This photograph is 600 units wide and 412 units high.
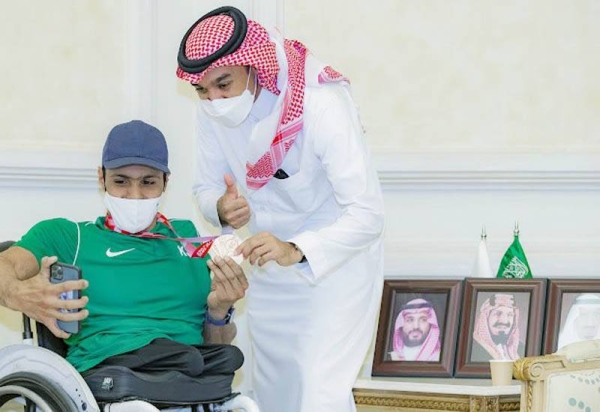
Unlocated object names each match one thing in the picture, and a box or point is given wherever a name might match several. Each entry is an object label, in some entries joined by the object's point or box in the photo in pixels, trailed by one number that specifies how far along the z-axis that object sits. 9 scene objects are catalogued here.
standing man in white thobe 3.14
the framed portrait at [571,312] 3.75
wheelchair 2.74
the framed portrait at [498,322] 3.79
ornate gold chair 3.17
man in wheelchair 2.88
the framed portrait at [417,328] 3.83
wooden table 3.46
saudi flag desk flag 3.97
